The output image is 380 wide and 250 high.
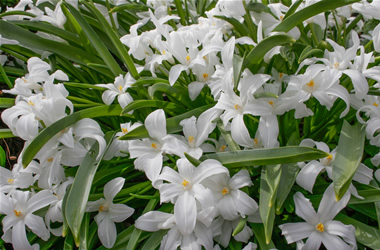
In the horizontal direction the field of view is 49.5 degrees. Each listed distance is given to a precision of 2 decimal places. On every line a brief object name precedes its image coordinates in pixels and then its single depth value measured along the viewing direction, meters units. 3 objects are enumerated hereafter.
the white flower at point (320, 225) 0.21
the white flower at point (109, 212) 0.23
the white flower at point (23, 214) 0.23
